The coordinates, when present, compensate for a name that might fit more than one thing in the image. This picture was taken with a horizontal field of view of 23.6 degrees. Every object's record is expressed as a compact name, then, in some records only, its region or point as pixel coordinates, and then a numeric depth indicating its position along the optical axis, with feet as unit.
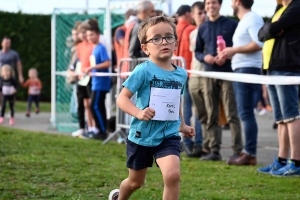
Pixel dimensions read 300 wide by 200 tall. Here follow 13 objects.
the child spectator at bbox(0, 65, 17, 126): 61.72
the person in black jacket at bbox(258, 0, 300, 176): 26.37
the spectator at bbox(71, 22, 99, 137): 45.53
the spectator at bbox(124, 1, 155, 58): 38.05
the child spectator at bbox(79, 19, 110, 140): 44.04
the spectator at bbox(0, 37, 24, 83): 67.51
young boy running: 18.13
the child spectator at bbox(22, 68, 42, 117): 75.77
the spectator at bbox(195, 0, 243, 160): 32.09
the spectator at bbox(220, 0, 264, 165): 30.09
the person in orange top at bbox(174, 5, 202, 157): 36.04
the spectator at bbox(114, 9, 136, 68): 44.69
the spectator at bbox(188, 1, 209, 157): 34.12
